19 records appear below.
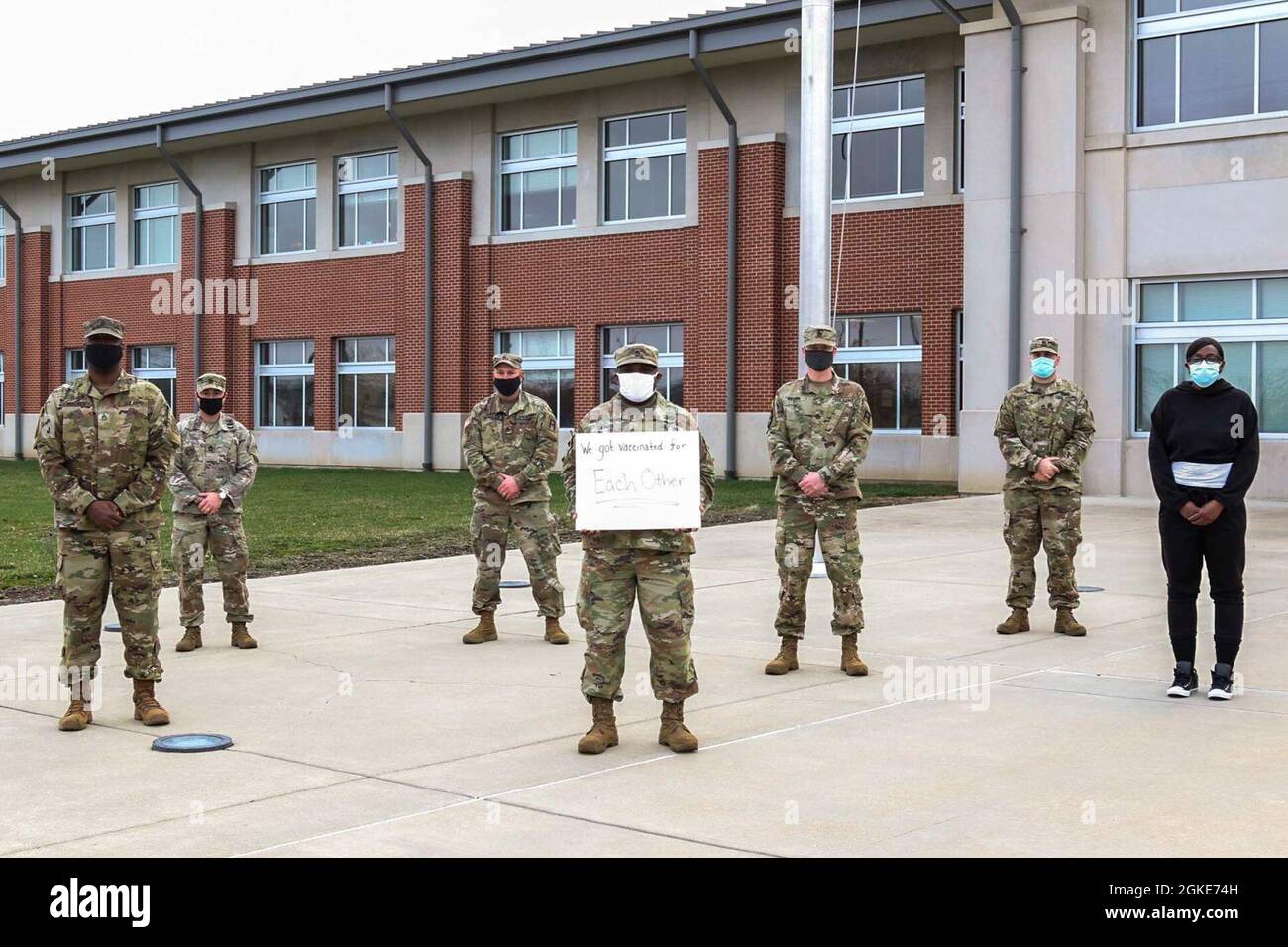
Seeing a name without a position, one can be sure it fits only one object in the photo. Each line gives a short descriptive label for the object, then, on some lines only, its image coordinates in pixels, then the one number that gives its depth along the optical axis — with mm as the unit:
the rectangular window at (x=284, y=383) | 37906
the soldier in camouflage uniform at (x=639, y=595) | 7570
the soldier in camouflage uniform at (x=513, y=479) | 11297
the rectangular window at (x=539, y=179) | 33000
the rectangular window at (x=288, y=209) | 37625
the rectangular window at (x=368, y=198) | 36062
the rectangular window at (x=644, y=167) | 31359
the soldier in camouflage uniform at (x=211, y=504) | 10938
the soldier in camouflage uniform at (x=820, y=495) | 9711
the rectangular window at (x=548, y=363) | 33000
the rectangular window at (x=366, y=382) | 36188
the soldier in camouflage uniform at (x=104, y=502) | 8148
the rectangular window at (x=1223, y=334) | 23297
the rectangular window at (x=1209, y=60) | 23312
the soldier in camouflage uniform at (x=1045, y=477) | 11195
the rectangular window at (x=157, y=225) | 40344
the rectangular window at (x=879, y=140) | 27969
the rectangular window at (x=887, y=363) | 28125
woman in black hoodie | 8648
